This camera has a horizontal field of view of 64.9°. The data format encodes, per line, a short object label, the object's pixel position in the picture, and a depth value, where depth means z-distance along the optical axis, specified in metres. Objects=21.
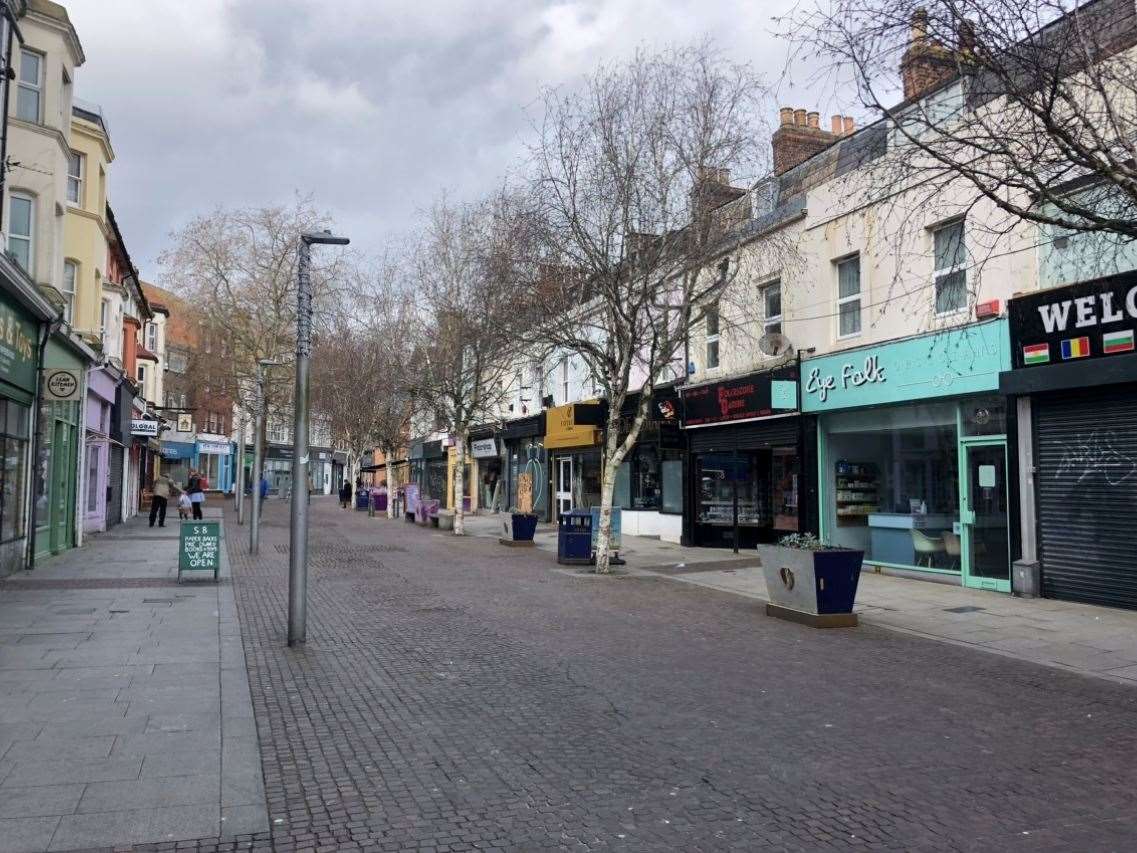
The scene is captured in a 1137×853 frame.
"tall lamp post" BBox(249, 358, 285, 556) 19.25
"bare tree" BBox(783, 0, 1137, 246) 6.97
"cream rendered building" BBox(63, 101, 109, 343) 20.28
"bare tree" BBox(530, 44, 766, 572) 15.83
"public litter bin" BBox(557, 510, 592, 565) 17.55
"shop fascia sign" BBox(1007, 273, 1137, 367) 11.19
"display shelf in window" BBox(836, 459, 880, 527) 16.39
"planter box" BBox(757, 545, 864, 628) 10.37
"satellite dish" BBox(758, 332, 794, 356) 17.53
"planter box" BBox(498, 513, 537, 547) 22.05
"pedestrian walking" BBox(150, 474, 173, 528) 27.39
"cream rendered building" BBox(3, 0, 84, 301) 15.42
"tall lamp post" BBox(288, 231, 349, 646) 8.84
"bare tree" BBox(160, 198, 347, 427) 36.31
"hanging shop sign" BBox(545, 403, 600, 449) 25.61
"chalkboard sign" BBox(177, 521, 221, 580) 13.57
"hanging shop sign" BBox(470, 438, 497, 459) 36.94
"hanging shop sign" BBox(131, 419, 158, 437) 29.41
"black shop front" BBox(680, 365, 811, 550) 17.75
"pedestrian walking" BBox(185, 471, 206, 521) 25.84
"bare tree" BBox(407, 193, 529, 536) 23.48
